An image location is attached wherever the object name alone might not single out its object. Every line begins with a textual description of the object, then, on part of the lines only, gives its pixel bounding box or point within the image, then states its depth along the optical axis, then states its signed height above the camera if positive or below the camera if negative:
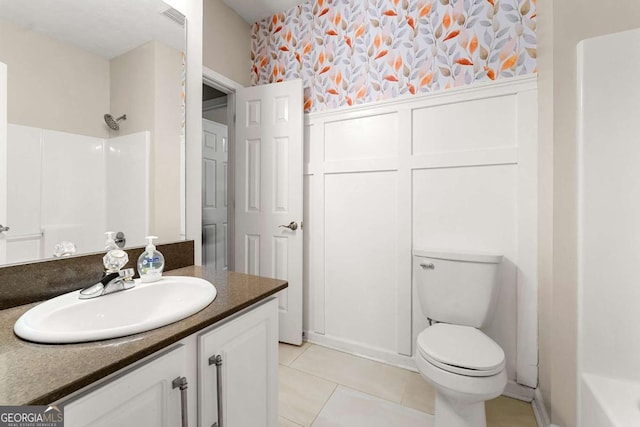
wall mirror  0.85 +0.32
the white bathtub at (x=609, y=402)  0.97 -0.71
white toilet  1.15 -0.62
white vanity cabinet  0.56 -0.43
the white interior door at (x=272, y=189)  2.14 +0.17
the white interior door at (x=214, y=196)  3.05 +0.17
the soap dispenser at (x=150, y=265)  1.02 -0.20
